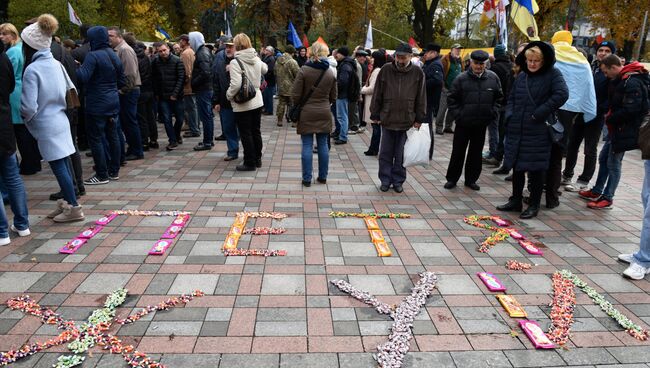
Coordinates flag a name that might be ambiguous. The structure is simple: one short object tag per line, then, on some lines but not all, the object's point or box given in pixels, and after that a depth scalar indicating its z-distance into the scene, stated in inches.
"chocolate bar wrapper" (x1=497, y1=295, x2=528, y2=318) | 140.4
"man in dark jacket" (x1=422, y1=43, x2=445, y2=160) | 386.6
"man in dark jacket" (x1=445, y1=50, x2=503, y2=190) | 259.9
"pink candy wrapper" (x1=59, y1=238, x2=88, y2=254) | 176.4
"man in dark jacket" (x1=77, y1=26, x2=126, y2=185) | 254.8
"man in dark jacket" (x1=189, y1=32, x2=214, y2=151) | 361.1
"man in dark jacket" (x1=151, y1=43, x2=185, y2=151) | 350.9
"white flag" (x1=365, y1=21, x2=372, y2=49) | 756.3
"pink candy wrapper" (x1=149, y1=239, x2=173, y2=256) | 176.9
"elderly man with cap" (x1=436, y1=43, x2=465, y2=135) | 475.5
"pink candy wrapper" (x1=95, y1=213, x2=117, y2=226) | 206.2
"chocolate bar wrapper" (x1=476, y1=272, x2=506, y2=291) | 155.9
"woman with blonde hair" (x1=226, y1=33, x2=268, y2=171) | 286.8
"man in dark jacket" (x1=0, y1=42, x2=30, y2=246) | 174.5
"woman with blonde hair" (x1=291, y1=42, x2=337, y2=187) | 256.4
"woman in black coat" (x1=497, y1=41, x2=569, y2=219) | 212.5
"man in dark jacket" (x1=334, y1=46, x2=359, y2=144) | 388.2
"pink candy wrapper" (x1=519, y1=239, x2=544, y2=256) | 188.2
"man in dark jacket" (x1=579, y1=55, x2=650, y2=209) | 223.9
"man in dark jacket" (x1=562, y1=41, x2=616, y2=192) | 264.4
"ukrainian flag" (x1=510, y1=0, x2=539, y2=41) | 347.6
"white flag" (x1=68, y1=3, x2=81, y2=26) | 564.9
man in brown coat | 255.1
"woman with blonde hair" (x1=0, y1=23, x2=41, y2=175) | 208.2
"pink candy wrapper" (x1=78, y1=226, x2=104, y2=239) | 190.6
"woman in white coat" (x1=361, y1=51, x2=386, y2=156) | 361.4
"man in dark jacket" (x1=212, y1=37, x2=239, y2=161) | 309.9
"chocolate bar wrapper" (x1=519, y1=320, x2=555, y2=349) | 125.0
